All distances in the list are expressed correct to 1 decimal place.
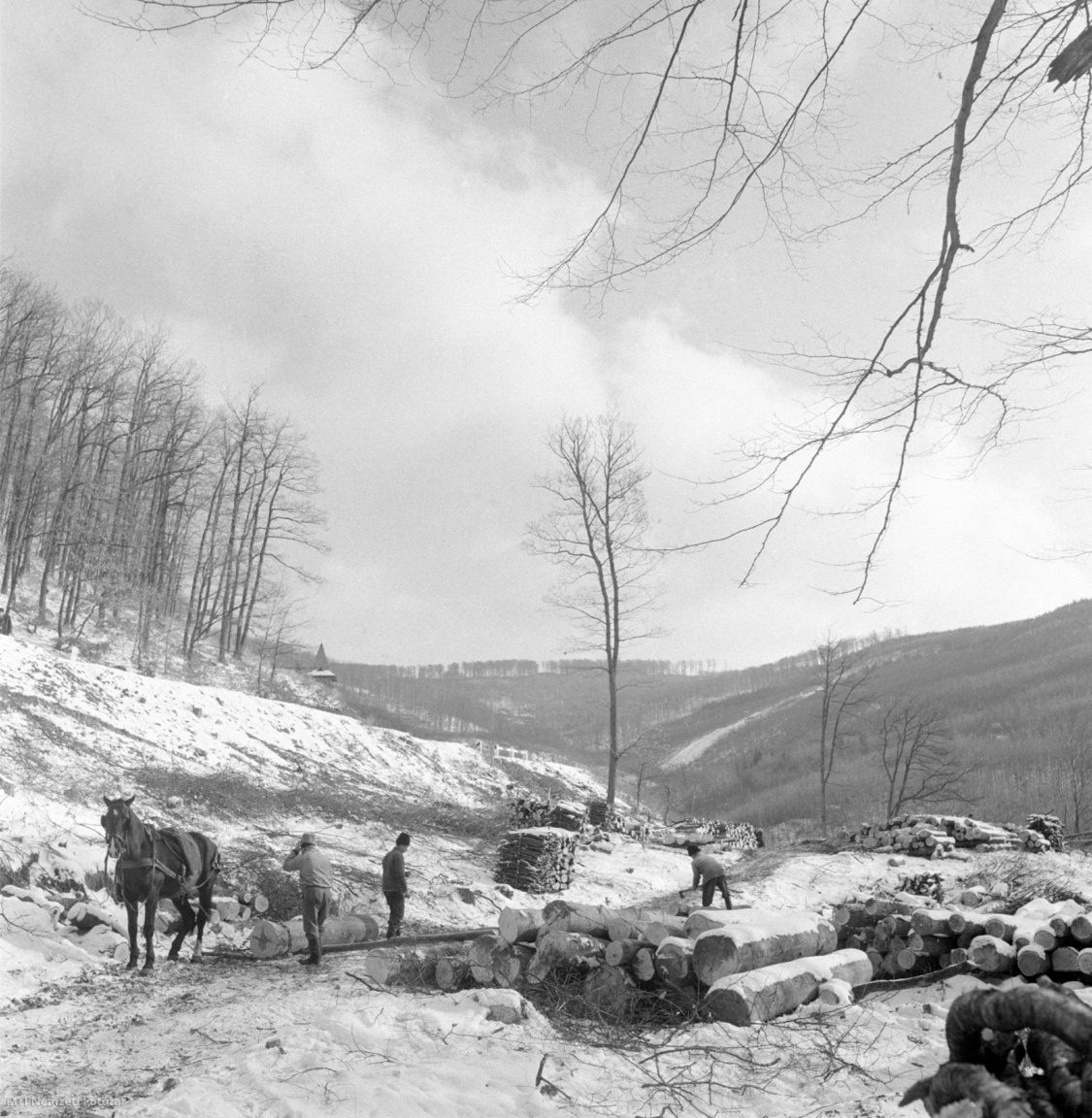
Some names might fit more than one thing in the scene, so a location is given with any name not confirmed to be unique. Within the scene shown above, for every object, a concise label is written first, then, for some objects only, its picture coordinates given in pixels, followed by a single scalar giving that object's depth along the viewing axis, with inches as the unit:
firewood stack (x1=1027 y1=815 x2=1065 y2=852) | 1051.9
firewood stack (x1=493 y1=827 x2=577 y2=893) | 600.1
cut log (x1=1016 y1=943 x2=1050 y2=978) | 335.0
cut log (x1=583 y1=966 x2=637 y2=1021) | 279.6
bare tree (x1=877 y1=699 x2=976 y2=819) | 1380.0
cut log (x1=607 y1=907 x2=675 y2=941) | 321.7
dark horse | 352.8
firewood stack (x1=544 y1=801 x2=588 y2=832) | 756.6
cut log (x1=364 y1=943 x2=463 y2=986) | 312.7
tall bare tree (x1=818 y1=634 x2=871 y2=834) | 1439.5
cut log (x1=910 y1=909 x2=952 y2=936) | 372.5
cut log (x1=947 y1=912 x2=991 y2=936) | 369.1
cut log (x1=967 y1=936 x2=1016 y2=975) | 346.3
